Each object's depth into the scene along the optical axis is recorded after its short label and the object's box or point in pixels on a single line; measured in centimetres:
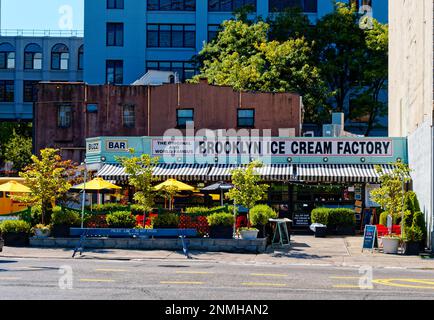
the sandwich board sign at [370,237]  2759
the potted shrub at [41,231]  2850
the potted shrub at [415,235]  2670
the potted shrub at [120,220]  2839
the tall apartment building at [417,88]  2698
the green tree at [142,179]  2812
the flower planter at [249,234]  2747
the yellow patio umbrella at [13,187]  3434
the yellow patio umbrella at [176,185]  3237
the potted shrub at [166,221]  2794
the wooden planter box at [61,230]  2864
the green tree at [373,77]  5925
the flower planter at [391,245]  2703
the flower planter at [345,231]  3525
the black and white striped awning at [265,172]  3650
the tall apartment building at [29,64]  8462
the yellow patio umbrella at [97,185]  3369
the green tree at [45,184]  2912
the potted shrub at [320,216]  3507
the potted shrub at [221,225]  2762
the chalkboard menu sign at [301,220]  3750
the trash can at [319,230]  3422
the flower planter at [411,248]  2677
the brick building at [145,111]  4156
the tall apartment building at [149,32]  6981
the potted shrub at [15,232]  2798
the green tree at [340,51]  6081
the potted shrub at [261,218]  2823
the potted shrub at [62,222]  2855
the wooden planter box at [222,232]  2770
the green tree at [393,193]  2777
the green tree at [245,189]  2819
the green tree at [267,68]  5509
